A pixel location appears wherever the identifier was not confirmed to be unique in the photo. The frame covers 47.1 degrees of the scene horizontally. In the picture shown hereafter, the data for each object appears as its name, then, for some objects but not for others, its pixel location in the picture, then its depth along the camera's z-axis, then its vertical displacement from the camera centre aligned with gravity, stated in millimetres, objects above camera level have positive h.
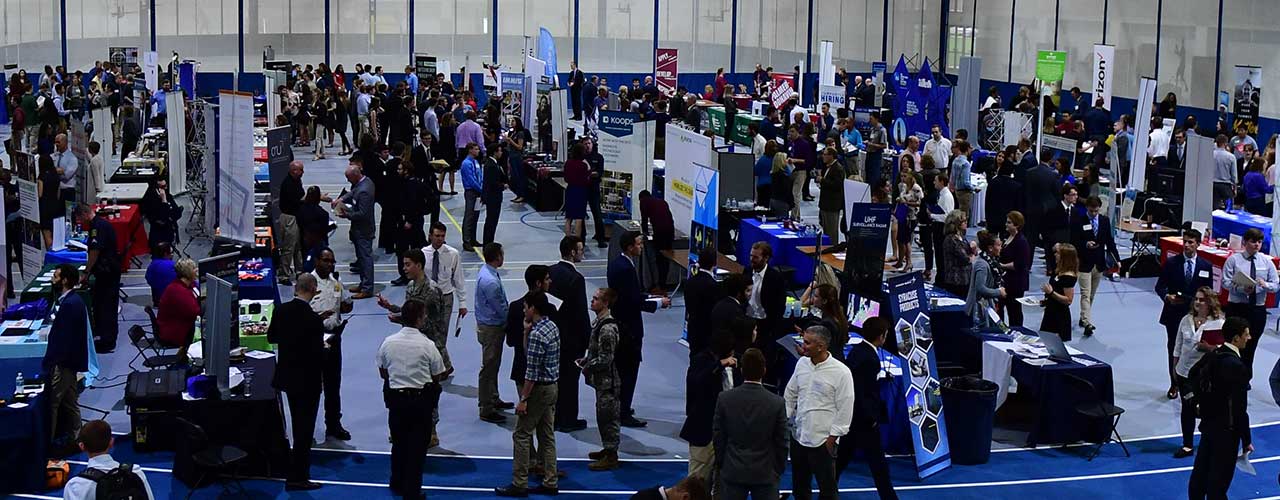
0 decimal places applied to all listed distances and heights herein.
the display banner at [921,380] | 11297 -2313
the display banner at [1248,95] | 29172 -95
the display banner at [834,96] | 29797 -357
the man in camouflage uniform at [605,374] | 10992 -2292
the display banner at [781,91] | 30541 -283
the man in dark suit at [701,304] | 12367 -1918
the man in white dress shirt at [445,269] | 13445 -1833
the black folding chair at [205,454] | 10273 -2751
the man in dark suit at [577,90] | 36969 -449
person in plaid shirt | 10227 -2288
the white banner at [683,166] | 17344 -1083
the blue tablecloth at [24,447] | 10445 -2787
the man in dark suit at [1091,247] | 15891 -1757
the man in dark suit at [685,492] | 7684 -2176
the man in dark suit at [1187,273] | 14188 -1783
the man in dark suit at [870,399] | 10008 -2184
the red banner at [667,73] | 31031 +34
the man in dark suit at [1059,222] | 17031 -1622
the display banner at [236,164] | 16984 -1177
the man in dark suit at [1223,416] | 9873 -2195
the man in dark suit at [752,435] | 8688 -2126
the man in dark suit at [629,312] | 12047 -1979
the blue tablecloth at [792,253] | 17328 -2060
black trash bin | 11516 -2654
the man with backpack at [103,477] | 7539 -2149
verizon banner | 27562 +305
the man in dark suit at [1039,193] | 18352 -1360
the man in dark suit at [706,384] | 9641 -2016
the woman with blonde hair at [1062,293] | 13703 -1942
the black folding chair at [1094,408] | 11844 -2600
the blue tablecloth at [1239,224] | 18375 -1683
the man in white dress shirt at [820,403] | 9227 -2044
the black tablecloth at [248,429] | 10875 -2711
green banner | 32062 +414
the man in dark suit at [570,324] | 11500 -1987
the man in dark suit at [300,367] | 10500 -2161
